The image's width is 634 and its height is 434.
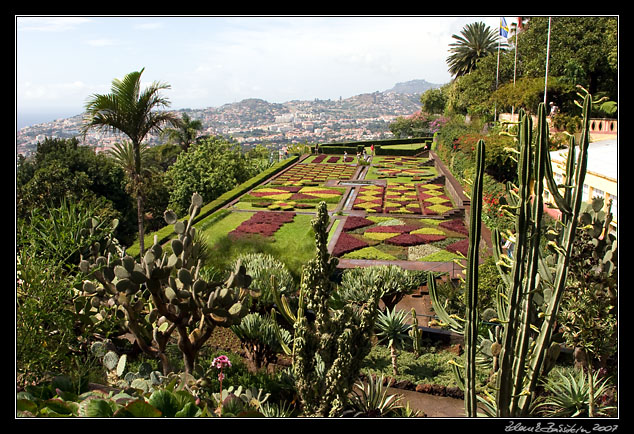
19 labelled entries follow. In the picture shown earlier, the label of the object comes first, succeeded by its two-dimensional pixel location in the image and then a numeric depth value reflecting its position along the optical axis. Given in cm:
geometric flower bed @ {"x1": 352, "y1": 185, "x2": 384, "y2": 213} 2233
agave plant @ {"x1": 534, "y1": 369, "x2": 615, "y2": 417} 587
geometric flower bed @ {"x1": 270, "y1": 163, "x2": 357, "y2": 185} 3102
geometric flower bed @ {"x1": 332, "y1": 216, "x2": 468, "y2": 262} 1544
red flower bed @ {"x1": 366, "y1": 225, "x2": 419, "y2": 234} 1814
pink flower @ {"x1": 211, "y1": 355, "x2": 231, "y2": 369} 526
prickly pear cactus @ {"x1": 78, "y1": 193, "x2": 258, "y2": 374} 623
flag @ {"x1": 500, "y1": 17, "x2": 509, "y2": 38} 2414
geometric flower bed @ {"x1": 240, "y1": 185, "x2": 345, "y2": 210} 2359
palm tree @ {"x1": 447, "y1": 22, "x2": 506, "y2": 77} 4554
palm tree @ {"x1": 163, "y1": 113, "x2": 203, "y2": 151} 3724
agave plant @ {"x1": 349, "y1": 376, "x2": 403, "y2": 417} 606
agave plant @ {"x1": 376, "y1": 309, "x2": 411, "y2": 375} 829
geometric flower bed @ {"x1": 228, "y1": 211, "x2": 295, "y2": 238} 1842
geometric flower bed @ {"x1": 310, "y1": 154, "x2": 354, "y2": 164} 4153
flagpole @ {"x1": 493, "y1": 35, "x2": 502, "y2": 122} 3011
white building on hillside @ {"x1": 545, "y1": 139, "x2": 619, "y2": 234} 1164
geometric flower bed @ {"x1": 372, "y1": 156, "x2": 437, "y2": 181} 3269
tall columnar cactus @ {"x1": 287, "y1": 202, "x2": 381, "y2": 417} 518
